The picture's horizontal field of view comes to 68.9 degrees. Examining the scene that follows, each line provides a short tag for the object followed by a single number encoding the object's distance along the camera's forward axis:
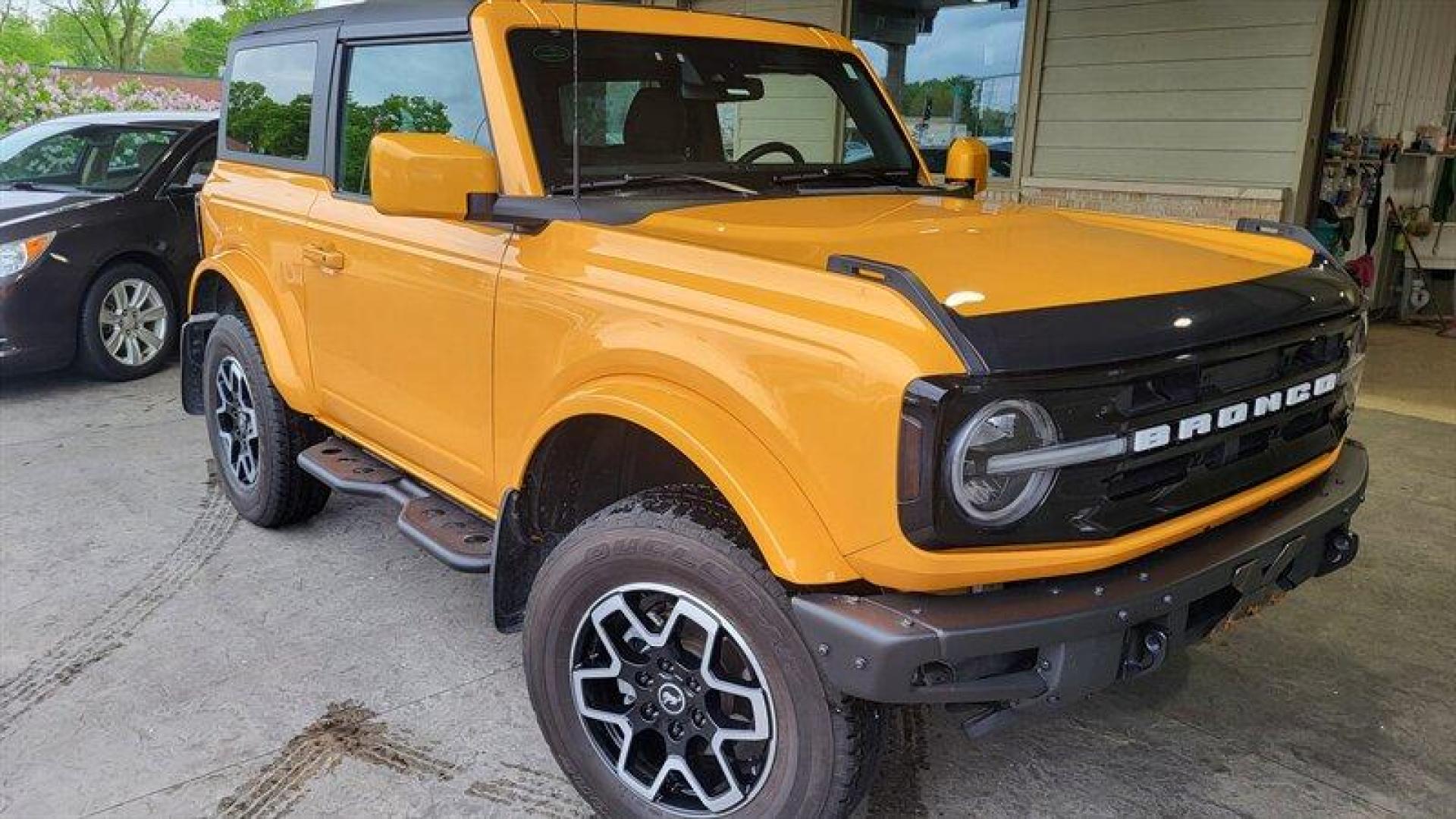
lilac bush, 11.31
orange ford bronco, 1.88
